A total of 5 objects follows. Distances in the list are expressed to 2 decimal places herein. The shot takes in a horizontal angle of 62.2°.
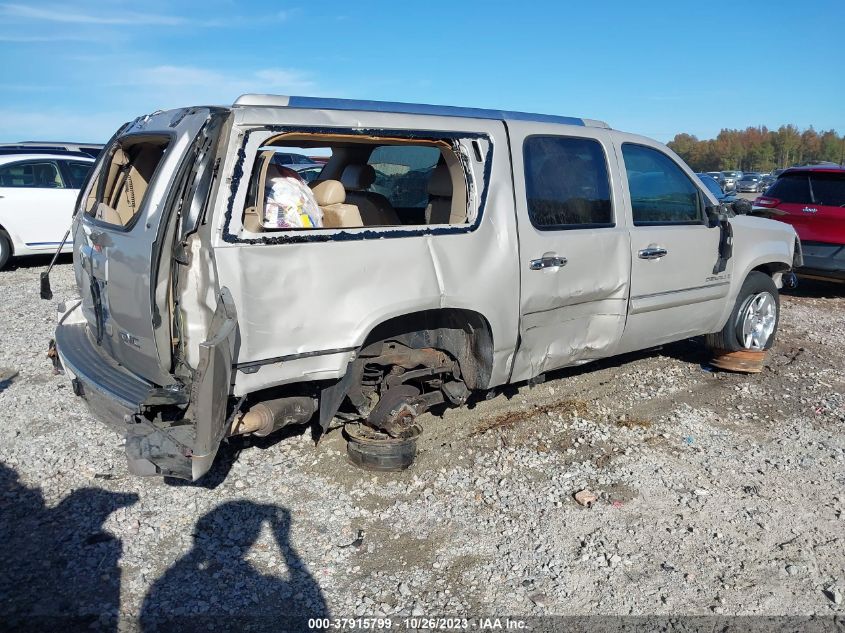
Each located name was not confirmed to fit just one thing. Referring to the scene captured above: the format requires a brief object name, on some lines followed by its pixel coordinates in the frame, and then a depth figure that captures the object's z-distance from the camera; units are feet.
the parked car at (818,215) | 28.91
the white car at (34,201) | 34.35
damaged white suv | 10.41
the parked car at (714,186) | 46.36
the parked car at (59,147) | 39.56
